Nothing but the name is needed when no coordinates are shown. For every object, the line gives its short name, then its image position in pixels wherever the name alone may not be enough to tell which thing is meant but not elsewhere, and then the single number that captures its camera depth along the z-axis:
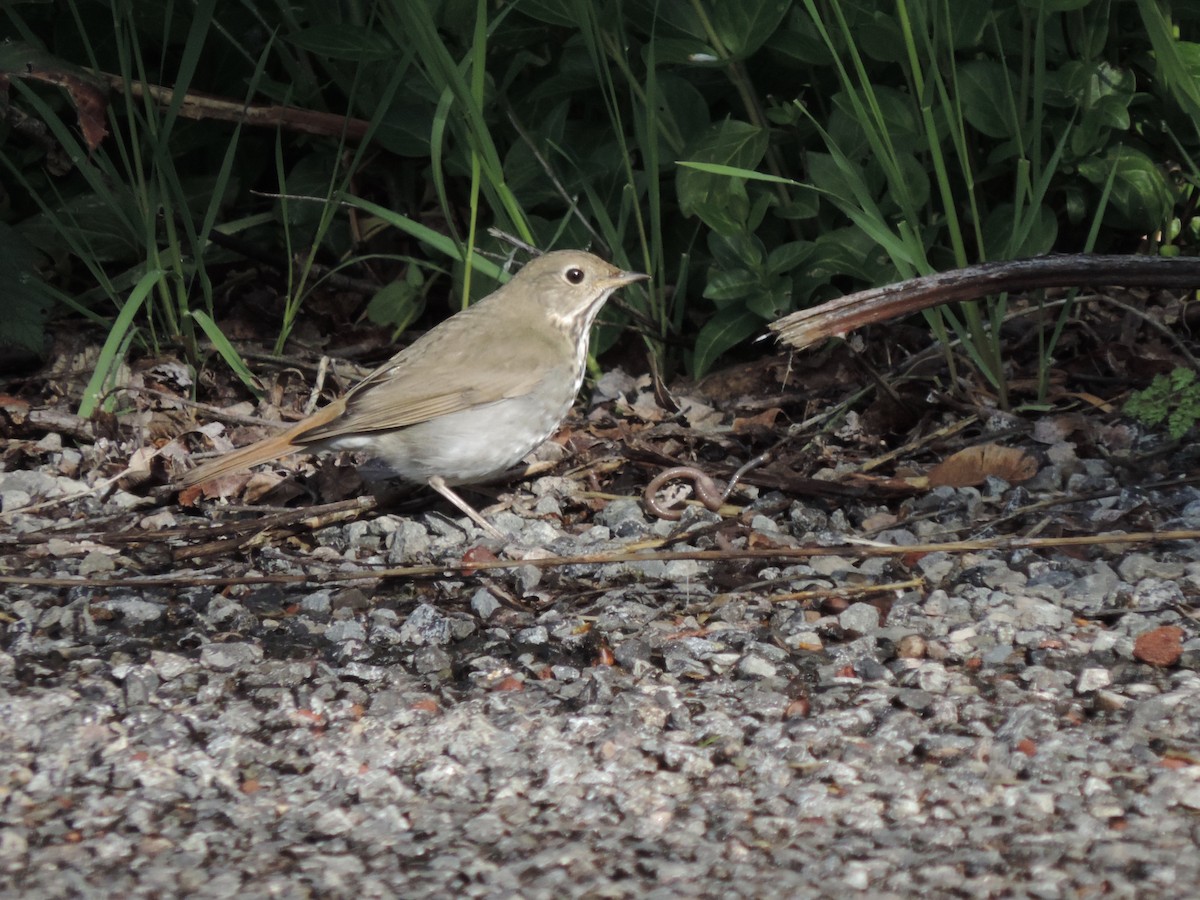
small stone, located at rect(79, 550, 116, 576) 7.91
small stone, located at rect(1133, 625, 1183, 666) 6.27
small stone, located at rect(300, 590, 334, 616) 7.43
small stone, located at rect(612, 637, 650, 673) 6.59
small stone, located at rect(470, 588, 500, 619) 7.36
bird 8.95
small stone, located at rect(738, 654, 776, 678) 6.45
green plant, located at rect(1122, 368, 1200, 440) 8.07
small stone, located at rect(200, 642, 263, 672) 6.60
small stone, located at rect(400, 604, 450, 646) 7.04
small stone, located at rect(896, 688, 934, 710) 6.01
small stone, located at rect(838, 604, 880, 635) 6.89
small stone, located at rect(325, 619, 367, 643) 7.03
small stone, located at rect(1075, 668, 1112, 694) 6.09
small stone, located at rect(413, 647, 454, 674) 6.68
